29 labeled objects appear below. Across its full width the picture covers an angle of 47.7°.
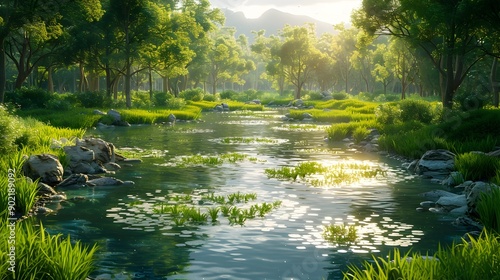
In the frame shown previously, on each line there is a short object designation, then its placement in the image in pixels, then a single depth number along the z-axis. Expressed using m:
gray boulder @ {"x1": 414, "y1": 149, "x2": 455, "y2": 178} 21.56
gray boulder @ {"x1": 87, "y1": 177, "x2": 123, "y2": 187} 18.53
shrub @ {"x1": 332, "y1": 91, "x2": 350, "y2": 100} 100.00
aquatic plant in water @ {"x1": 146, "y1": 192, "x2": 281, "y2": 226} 13.58
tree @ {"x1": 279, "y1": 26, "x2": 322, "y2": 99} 111.75
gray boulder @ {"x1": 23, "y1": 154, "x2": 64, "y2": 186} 18.12
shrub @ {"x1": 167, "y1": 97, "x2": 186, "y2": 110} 66.19
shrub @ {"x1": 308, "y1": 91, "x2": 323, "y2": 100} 104.25
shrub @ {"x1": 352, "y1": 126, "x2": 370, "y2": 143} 33.75
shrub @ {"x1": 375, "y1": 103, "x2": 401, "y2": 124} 38.75
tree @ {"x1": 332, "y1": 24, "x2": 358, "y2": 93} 125.06
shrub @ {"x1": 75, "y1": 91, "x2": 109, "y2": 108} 57.78
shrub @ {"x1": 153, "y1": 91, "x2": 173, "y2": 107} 68.31
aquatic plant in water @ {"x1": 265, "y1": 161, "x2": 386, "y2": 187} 19.73
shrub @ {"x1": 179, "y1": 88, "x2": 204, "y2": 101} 90.50
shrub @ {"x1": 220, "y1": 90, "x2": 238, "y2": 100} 119.12
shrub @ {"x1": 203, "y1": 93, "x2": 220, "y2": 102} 98.42
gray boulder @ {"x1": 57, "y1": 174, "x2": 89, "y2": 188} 18.38
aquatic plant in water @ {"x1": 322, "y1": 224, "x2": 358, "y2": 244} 11.91
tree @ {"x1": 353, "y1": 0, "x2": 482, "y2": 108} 34.44
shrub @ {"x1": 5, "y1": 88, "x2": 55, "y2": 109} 50.38
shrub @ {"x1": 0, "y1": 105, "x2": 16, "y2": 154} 19.16
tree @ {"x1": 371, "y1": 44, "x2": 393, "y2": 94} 120.06
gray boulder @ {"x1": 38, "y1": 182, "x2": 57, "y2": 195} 16.39
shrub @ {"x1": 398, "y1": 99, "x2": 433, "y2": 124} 37.22
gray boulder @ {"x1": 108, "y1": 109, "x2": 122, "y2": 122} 46.20
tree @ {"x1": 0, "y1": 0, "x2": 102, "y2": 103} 39.34
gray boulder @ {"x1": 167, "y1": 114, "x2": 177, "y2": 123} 53.59
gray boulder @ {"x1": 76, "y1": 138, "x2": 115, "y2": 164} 22.94
